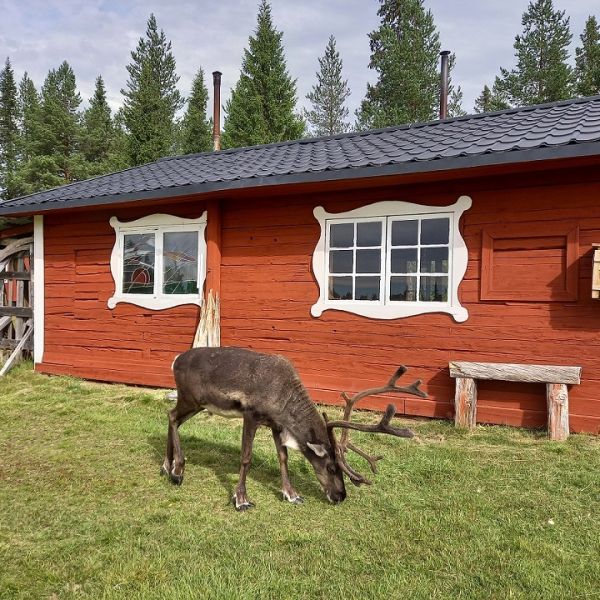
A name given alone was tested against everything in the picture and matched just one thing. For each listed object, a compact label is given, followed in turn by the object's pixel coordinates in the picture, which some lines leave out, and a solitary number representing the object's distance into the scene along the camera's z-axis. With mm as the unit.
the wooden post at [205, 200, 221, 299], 7719
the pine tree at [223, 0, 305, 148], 26688
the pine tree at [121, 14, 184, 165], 27656
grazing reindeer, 3697
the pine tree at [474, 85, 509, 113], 26953
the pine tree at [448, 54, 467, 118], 33697
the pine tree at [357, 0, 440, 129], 27062
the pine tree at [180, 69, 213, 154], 31719
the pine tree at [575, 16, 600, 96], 25469
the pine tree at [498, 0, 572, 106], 25719
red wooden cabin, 5699
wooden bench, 5355
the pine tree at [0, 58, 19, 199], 38875
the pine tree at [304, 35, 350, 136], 34559
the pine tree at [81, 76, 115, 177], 31653
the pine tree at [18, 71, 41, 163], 32622
